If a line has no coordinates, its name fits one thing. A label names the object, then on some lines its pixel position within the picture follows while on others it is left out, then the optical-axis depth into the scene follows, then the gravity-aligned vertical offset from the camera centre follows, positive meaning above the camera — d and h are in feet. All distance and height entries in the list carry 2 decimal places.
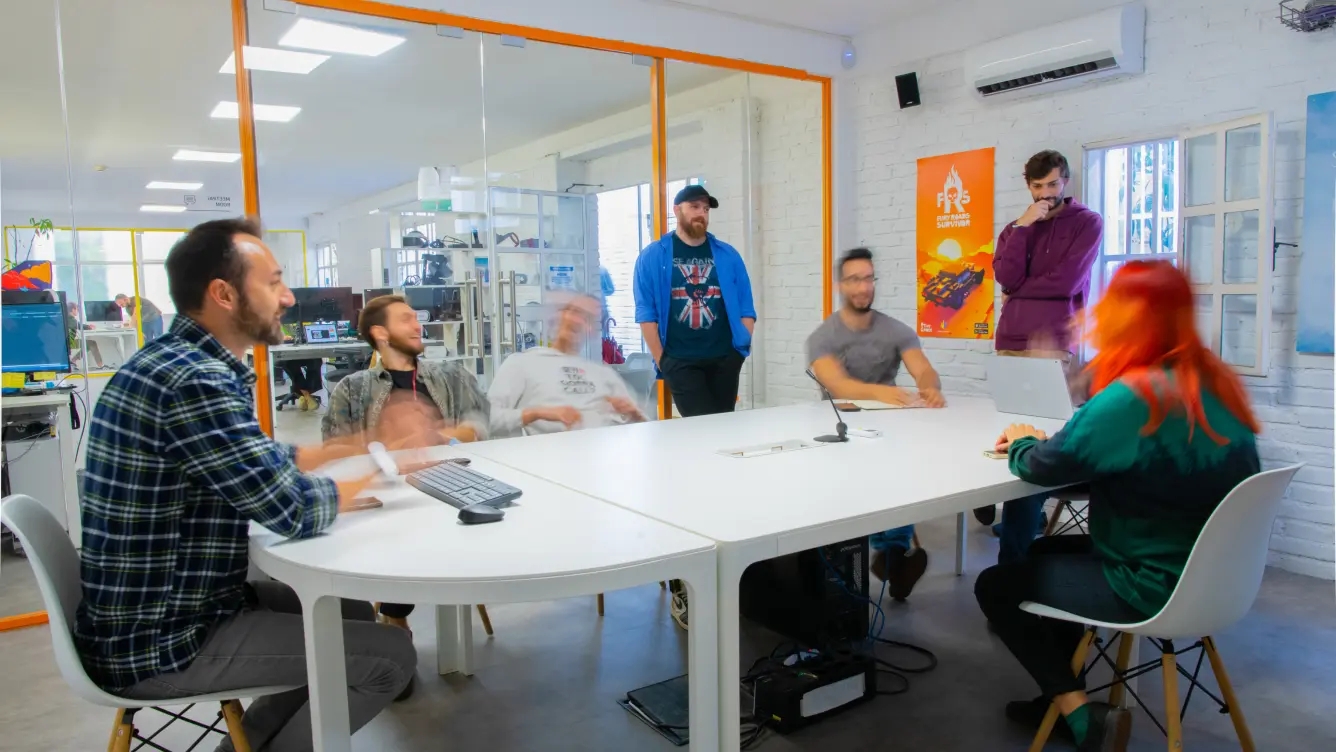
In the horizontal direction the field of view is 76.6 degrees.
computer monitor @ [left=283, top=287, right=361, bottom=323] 16.12 +0.11
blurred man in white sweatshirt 10.25 -1.04
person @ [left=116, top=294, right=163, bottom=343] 11.04 +0.02
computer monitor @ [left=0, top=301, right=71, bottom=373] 11.89 -0.29
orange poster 15.46 +0.95
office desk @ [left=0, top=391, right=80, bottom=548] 11.93 -1.75
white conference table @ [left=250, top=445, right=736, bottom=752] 4.37 -1.37
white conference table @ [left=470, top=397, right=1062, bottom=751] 5.04 -1.38
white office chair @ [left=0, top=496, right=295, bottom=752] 4.79 -1.64
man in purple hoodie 12.47 +0.45
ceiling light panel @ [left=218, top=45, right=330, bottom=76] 12.16 +3.67
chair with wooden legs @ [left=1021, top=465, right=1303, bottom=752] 5.33 -1.87
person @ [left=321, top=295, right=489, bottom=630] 9.04 -0.92
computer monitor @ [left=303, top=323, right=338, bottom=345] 16.17 -0.41
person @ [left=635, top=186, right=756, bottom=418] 13.08 -0.11
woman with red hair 5.61 -1.13
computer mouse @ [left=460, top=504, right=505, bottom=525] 5.34 -1.31
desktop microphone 8.25 -1.33
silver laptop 9.07 -1.04
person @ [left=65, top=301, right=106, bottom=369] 11.93 -0.23
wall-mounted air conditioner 12.71 +3.80
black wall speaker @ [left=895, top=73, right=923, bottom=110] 16.29 +4.00
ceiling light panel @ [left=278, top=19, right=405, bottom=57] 12.49 +4.18
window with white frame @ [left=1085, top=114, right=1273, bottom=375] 11.18 +1.00
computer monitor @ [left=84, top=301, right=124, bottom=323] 11.68 +0.09
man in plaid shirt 4.75 -1.14
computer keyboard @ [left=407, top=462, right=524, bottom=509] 5.81 -1.28
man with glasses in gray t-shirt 11.18 -0.69
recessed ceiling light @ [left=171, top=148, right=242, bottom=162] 12.18 +2.30
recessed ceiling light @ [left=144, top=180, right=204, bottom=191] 12.14 +1.87
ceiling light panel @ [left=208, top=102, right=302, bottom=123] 12.05 +2.93
